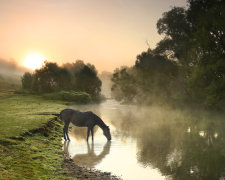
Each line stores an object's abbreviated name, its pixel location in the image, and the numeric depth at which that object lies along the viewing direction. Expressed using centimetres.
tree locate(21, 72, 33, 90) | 9925
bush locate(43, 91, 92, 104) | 6656
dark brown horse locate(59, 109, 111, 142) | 1772
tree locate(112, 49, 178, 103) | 5209
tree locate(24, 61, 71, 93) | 8319
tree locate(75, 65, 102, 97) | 8312
